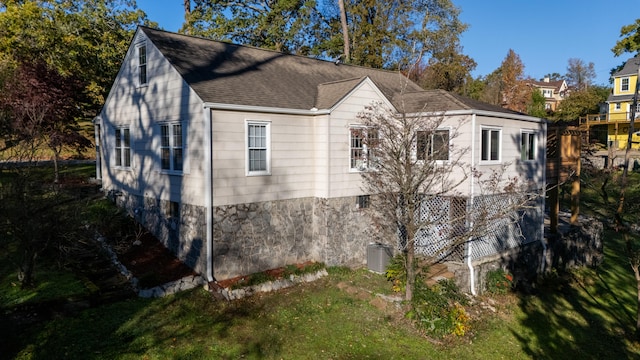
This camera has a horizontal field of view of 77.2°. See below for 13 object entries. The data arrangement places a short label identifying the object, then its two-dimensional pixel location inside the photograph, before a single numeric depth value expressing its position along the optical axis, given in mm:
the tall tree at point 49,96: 17797
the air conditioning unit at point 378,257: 14347
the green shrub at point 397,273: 12736
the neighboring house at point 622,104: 43094
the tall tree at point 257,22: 30219
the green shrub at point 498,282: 14352
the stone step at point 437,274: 12946
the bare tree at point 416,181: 11656
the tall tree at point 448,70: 34969
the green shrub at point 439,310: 10820
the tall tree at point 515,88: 44219
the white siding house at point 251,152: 11945
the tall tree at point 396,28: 32969
